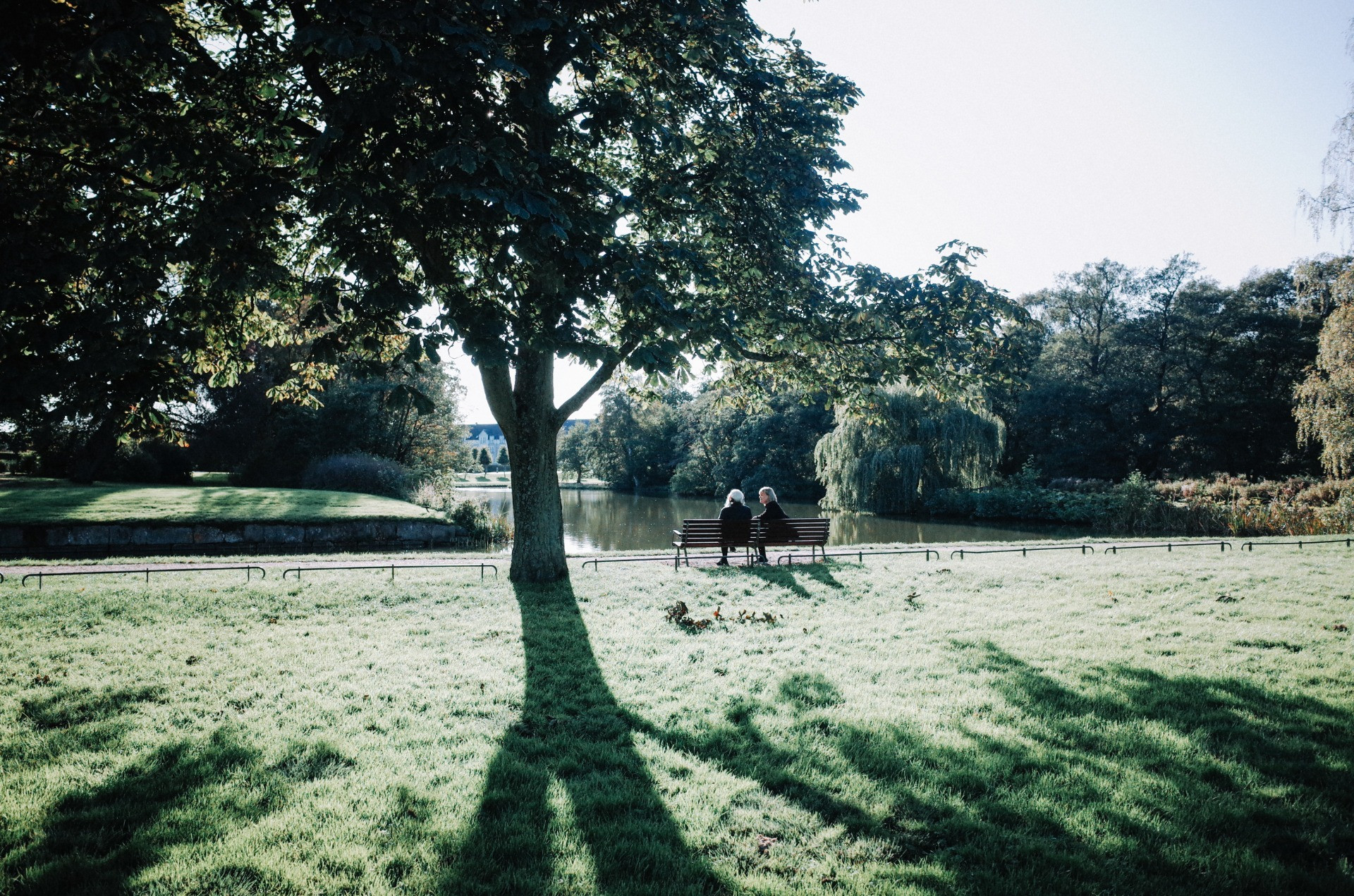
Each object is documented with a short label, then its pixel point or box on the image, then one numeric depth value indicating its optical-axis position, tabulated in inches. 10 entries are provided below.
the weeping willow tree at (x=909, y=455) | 1143.6
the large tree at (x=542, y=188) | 178.2
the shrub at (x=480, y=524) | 812.6
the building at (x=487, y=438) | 5648.6
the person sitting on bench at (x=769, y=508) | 459.5
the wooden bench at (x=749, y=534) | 437.4
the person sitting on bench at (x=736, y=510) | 444.6
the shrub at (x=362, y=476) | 1023.0
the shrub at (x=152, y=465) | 1122.7
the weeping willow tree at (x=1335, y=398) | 687.7
